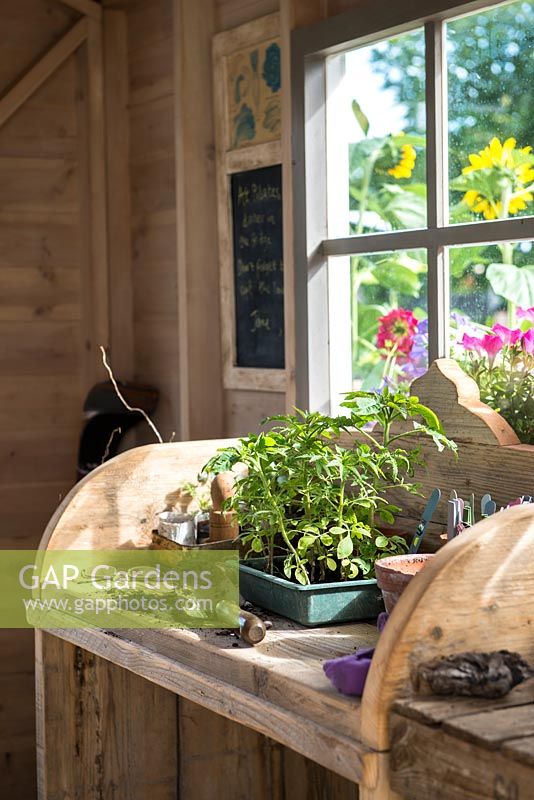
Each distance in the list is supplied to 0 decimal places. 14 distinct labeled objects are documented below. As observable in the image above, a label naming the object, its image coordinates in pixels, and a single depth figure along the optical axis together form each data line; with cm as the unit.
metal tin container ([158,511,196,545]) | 225
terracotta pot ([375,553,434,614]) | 172
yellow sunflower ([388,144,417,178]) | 257
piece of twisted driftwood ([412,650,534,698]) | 140
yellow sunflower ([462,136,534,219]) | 229
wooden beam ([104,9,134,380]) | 372
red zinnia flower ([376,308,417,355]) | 260
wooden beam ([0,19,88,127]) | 363
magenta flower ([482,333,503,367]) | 216
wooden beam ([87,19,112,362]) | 371
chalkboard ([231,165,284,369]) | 305
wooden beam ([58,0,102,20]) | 365
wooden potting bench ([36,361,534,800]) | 143
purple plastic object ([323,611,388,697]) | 149
